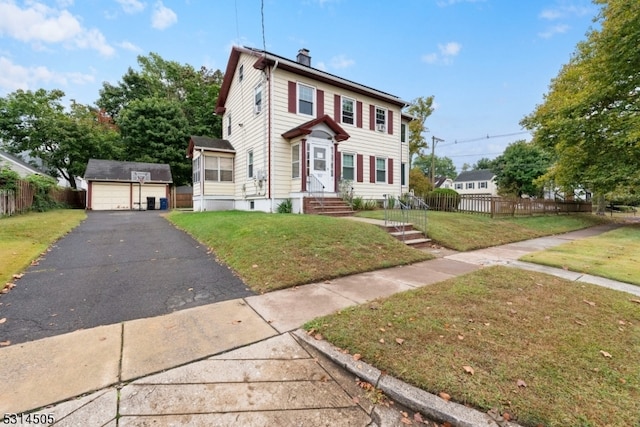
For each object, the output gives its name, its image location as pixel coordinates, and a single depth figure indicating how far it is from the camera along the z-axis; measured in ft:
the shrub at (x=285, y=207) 41.73
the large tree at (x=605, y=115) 43.29
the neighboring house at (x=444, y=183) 214.36
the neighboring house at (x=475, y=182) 185.90
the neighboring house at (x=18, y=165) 82.60
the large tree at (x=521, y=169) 107.86
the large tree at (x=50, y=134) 89.15
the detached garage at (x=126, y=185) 75.92
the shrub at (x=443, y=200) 54.03
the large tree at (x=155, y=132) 97.19
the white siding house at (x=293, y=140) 41.78
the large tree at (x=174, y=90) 104.68
